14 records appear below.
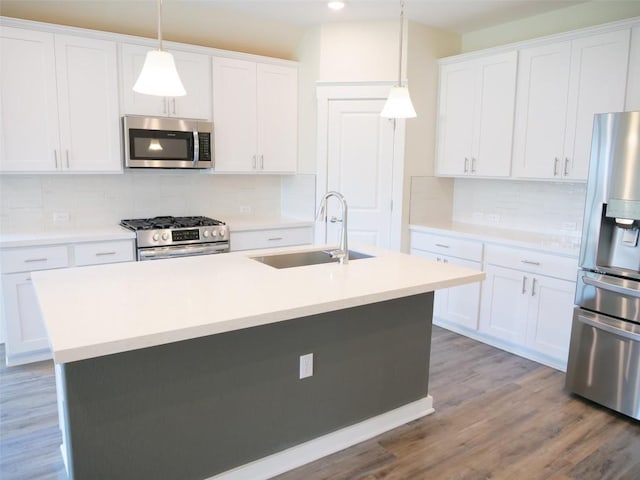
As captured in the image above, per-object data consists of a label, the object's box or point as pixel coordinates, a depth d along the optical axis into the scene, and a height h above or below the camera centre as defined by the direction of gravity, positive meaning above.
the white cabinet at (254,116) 4.26 +0.56
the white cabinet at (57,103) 3.35 +0.51
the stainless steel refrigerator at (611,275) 2.77 -0.58
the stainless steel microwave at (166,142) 3.79 +0.26
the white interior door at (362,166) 4.39 +0.11
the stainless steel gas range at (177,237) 3.69 -0.50
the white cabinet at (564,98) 3.34 +0.63
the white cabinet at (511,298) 3.46 -0.94
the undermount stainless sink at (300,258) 2.92 -0.52
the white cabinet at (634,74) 3.20 +0.74
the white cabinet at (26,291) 3.29 -0.84
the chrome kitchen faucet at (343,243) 2.69 -0.39
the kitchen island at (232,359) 1.75 -0.83
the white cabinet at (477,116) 4.02 +0.57
